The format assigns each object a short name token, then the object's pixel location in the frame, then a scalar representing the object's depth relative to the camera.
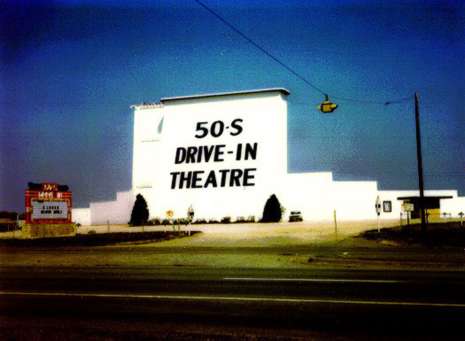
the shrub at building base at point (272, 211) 49.41
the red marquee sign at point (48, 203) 36.19
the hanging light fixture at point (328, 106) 21.55
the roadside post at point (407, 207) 31.76
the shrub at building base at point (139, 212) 53.97
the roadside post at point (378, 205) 30.98
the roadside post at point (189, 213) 37.42
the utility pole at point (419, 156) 30.05
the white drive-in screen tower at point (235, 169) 51.38
